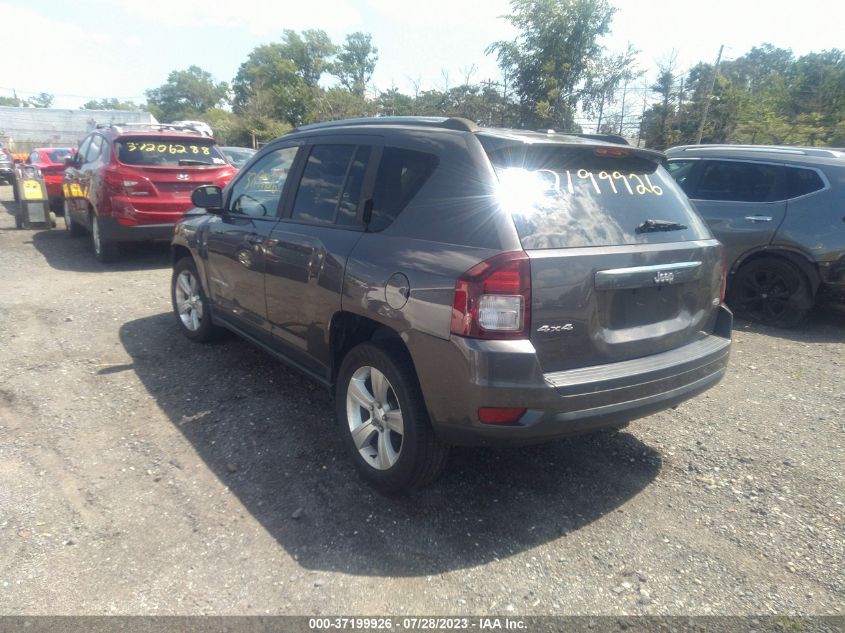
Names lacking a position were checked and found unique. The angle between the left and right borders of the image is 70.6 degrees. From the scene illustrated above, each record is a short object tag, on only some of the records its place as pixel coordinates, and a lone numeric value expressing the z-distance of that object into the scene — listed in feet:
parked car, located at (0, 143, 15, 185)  70.74
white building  143.84
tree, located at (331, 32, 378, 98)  209.97
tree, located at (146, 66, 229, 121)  305.53
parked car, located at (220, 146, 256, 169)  52.12
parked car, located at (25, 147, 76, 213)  40.04
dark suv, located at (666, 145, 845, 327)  19.29
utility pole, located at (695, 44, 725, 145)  70.91
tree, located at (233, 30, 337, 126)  121.19
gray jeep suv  8.32
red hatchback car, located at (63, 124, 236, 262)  26.32
